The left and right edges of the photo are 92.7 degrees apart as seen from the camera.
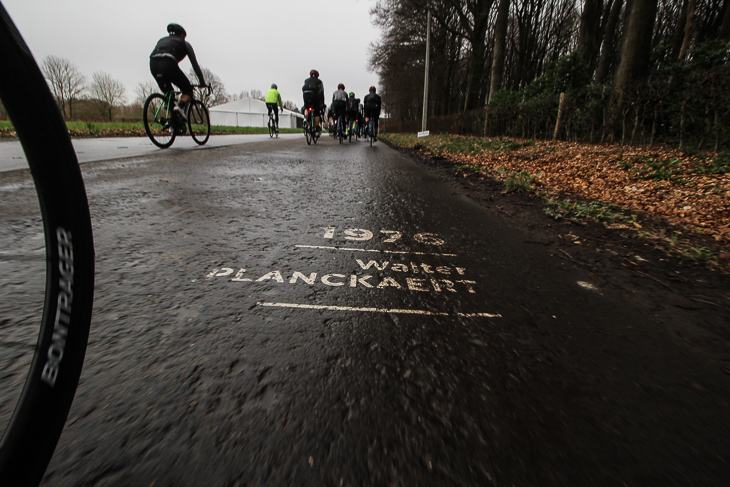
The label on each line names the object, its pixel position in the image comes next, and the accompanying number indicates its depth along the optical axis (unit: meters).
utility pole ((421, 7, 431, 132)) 20.76
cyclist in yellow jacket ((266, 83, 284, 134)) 17.25
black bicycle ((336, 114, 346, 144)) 15.91
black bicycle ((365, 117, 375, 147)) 15.09
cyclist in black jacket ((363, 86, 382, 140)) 16.25
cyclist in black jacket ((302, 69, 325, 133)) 13.37
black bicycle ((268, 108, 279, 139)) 18.45
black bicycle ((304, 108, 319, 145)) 13.71
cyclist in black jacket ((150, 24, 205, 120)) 6.76
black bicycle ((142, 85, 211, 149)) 7.00
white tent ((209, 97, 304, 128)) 62.84
